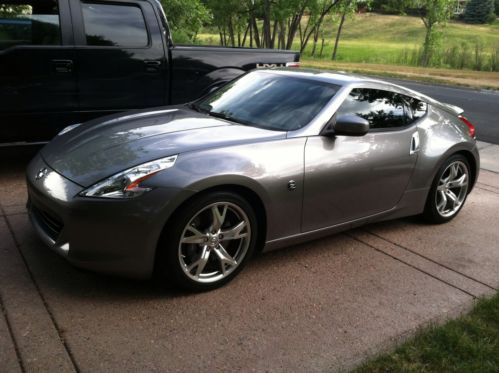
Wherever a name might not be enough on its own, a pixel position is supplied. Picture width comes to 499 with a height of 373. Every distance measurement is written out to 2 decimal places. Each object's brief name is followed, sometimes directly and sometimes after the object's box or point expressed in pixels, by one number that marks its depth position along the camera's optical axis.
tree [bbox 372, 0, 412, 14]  33.46
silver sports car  3.17
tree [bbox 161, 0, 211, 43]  14.69
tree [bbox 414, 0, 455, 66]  35.31
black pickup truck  5.41
